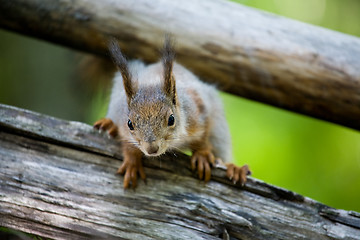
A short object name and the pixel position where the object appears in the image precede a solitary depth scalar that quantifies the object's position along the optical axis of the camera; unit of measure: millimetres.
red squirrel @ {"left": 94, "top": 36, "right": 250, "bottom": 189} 1931
